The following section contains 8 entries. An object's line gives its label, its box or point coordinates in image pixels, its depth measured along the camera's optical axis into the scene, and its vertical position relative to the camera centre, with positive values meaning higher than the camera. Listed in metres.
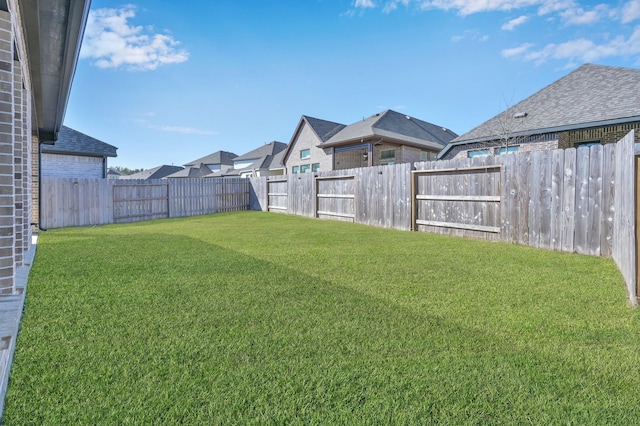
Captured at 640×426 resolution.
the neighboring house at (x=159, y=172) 46.66 +5.15
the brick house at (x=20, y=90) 2.69 +1.45
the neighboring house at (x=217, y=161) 44.81 +6.20
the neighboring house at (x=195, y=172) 42.69 +4.57
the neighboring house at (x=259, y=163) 32.28 +4.57
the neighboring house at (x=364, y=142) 20.05 +4.02
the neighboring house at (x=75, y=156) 15.88 +2.50
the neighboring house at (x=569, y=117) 11.03 +3.19
